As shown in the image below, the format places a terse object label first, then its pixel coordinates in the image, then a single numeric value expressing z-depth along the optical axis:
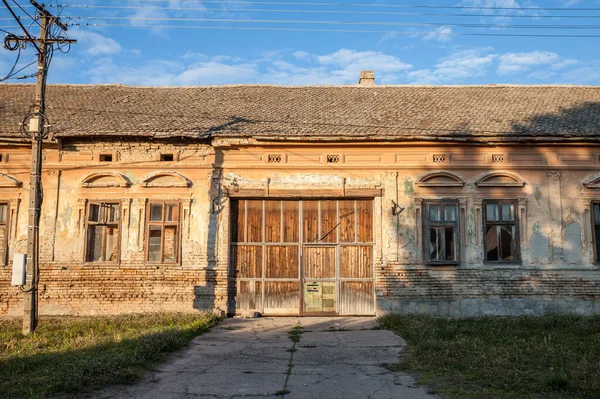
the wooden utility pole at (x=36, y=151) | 9.81
